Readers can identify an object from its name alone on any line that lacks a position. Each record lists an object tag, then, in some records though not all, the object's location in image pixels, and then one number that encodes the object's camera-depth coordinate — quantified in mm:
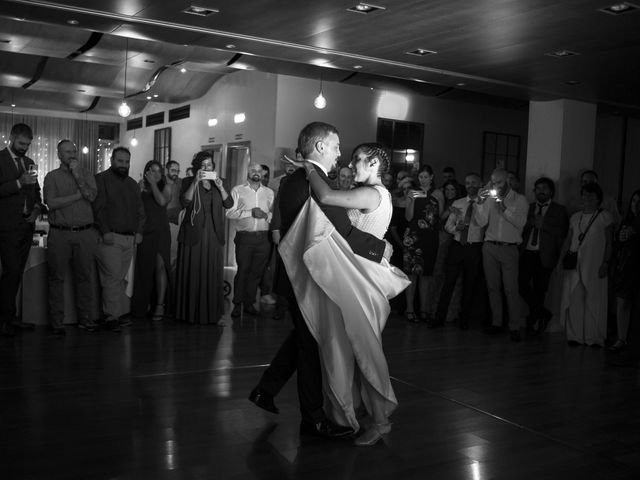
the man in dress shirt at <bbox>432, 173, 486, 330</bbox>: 7180
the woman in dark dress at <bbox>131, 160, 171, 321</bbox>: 6898
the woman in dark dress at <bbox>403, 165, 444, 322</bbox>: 7406
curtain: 19016
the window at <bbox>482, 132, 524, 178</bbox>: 13094
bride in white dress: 3418
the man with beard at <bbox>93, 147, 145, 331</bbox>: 6156
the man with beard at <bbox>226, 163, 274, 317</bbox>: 7324
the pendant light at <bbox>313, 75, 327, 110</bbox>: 10516
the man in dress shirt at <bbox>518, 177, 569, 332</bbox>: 7023
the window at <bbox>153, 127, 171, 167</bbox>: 15836
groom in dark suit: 3469
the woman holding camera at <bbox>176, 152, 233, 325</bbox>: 6625
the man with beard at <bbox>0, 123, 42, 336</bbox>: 5609
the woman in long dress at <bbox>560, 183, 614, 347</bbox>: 6500
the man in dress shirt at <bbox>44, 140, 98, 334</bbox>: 5895
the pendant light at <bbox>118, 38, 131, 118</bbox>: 8867
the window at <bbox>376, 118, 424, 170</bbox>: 12094
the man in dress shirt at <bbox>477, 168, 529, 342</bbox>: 6867
